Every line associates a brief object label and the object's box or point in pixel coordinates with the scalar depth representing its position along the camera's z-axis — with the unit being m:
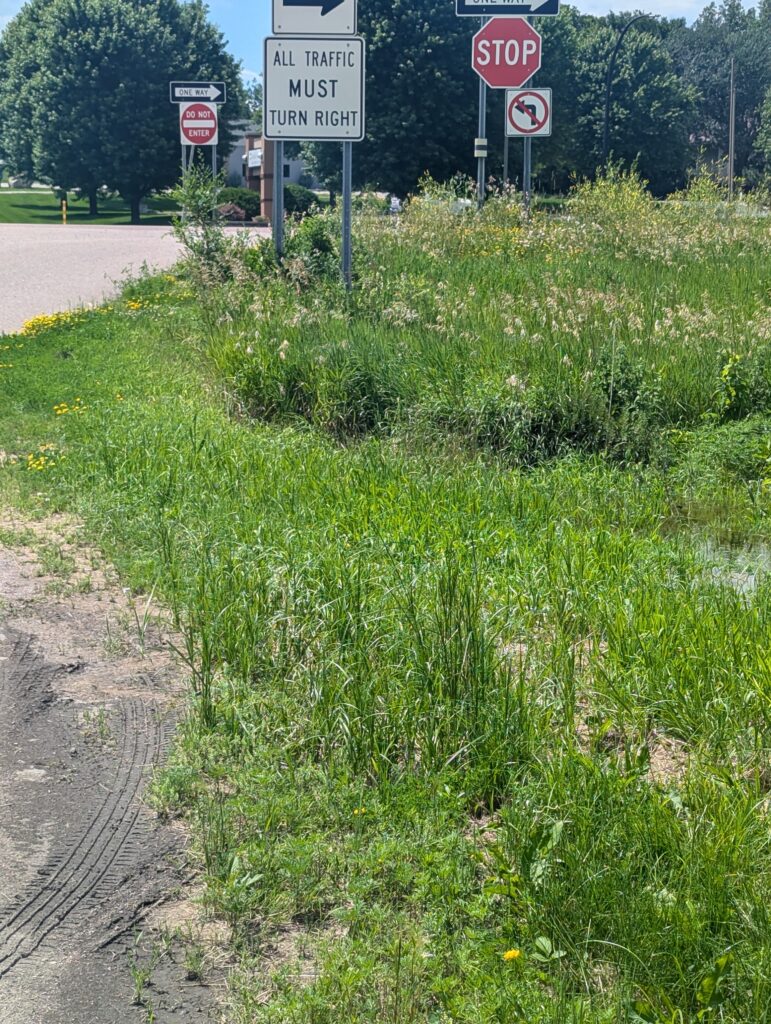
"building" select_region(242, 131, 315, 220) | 42.56
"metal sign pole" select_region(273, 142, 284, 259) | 13.93
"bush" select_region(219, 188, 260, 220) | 51.41
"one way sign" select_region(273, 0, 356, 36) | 11.80
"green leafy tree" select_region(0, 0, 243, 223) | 58.38
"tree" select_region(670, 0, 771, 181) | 97.19
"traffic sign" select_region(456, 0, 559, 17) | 18.95
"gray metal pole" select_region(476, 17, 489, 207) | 21.65
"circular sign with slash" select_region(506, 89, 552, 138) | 20.92
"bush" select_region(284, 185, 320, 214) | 47.34
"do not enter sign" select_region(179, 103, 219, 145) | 23.89
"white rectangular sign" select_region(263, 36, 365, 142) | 11.80
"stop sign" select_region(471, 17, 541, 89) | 20.59
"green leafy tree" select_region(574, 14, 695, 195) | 68.81
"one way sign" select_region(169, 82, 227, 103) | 24.28
